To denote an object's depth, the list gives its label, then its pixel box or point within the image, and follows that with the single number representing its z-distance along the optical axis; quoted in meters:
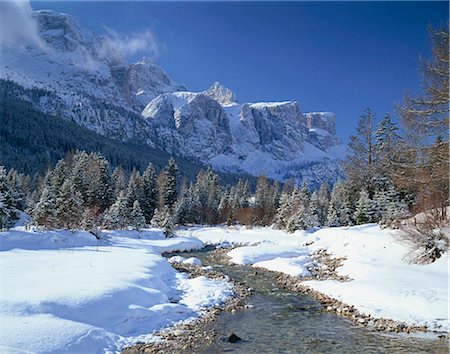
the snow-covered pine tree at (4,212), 29.00
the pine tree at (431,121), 15.08
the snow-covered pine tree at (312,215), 48.16
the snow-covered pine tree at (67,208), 36.16
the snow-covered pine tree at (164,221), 46.19
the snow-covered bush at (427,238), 18.27
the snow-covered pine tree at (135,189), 56.19
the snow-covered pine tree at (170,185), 63.69
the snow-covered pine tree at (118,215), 43.84
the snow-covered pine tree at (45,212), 33.47
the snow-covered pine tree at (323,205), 59.22
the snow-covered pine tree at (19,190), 33.28
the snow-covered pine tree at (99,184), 52.69
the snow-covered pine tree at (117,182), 61.46
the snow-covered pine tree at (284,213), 56.32
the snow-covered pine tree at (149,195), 62.28
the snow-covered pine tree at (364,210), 41.25
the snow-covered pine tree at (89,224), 36.31
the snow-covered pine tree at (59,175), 46.35
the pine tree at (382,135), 36.11
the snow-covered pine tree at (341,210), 48.50
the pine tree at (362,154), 37.06
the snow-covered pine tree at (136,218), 46.69
